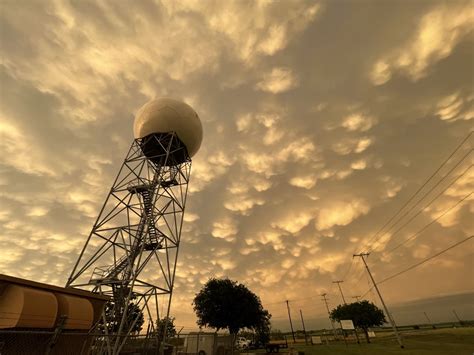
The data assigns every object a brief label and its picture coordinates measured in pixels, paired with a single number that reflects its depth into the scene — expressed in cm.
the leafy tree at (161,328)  1159
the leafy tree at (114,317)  1315
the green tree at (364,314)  4318
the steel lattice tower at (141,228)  1371
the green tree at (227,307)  3316
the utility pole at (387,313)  2708
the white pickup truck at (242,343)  4039
